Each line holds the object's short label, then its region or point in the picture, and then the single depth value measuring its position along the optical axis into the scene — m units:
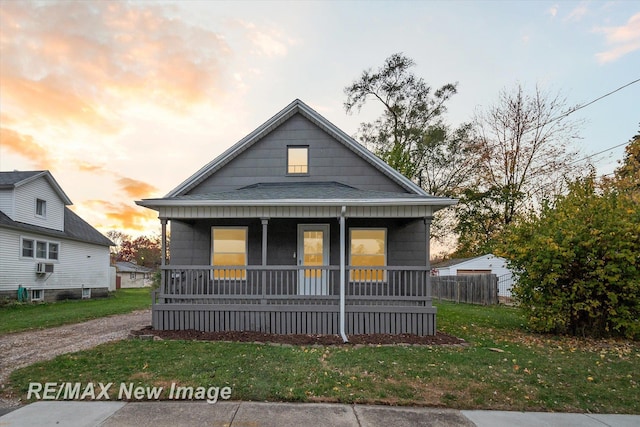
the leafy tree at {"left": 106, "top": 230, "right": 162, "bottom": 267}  48.75
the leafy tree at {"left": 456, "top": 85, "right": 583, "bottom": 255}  21.95
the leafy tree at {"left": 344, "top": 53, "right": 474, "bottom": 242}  25.89
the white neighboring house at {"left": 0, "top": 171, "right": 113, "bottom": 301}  15.04
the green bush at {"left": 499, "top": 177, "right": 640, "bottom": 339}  7.73
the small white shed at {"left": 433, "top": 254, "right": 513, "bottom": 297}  22.92
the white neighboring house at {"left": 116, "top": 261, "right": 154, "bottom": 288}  37.62
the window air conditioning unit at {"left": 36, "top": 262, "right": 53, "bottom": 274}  16.34
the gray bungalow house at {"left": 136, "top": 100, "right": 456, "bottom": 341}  8.09
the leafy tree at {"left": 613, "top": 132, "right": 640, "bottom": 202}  16.58
